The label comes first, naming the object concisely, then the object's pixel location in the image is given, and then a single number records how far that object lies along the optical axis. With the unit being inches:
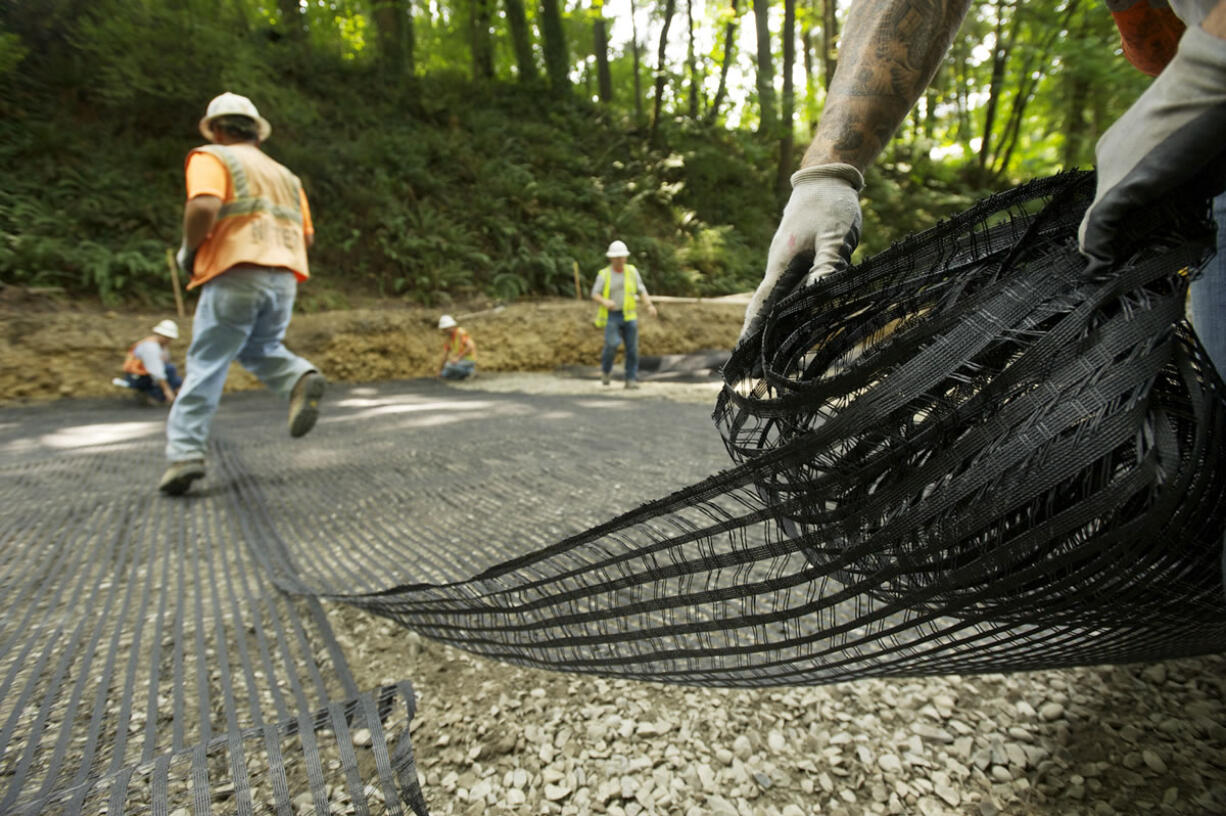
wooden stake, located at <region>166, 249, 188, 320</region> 306.0
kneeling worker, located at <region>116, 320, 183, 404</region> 248.8
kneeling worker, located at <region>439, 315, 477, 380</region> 335.9
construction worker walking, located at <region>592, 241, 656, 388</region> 281.4
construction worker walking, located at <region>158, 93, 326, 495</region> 97.2
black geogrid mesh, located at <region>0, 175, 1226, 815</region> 21.1
